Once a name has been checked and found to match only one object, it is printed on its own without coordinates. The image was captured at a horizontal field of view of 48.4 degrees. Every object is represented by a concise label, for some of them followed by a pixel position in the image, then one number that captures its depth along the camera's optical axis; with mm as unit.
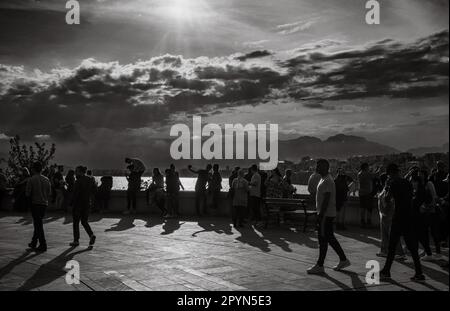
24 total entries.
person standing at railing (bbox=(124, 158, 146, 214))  18109
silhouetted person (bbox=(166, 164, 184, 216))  17344
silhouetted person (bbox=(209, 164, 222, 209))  16891
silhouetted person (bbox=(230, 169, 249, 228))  14164
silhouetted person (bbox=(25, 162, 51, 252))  10297
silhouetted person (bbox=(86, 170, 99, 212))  18531
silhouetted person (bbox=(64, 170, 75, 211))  18547
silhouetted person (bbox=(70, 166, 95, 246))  10867
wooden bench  13562
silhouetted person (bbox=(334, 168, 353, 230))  12938
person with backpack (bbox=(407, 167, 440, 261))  9273
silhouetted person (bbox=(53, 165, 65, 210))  19078
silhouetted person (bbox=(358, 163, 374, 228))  13625
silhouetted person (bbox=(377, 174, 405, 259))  9445
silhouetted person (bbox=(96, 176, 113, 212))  18703
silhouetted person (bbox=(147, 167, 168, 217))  17500
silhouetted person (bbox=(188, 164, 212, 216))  17203
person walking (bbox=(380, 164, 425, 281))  7828
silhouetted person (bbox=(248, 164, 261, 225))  14586
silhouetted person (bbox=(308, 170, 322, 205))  12820
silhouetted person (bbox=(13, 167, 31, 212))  18922
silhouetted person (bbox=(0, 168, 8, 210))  19891
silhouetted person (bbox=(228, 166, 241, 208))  15922
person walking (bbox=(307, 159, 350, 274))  8148
